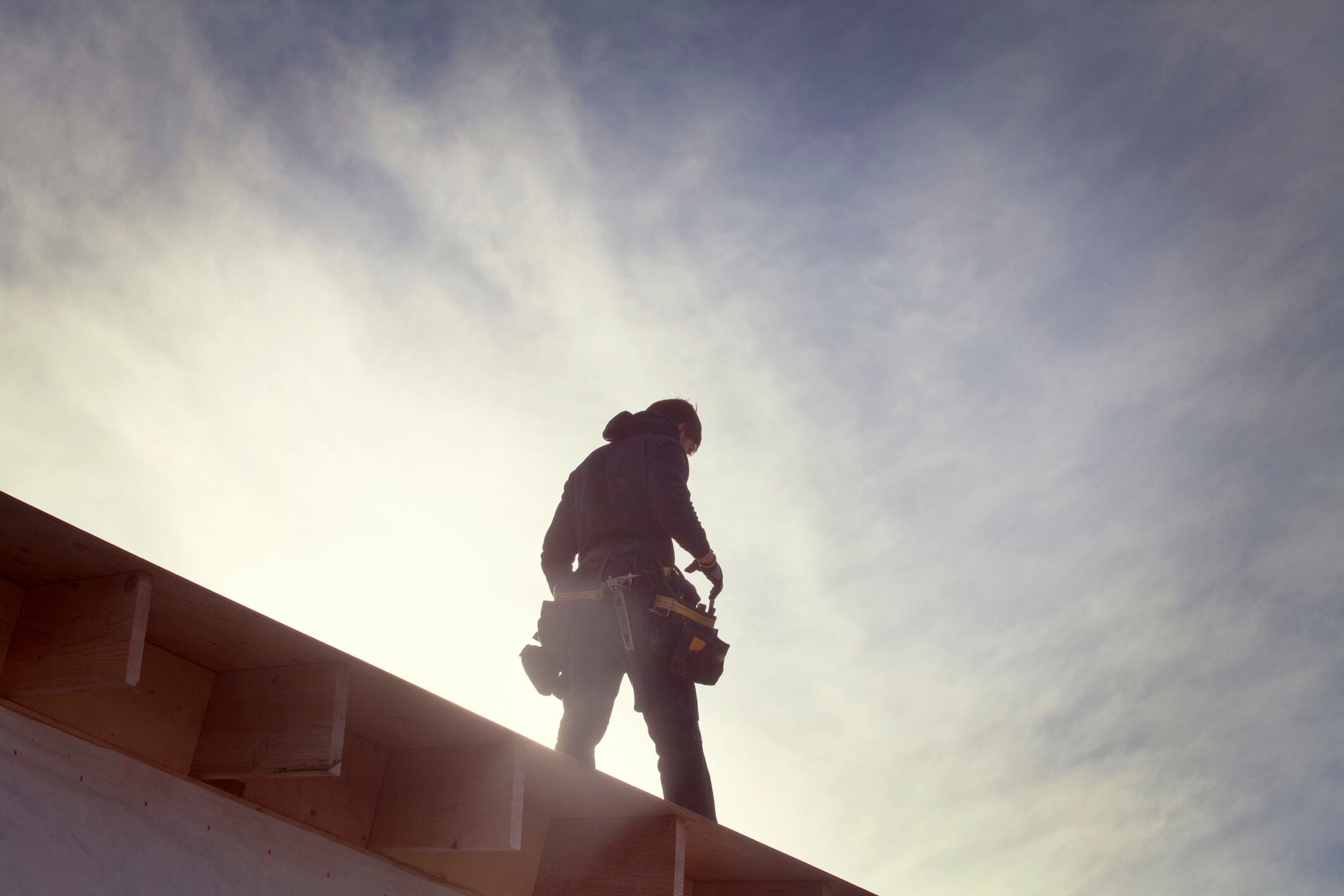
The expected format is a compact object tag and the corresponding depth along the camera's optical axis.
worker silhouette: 3.71
